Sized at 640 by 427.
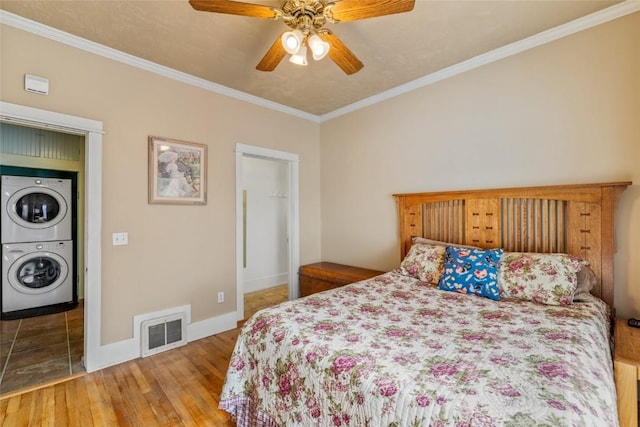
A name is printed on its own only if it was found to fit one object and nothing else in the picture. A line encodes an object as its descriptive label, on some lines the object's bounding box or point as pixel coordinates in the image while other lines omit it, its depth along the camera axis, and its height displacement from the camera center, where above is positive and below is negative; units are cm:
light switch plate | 246 -21
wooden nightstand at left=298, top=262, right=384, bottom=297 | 321 -73
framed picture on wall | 267 +42
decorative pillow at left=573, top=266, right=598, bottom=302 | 188 -48
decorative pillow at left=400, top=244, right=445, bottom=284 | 242 -44
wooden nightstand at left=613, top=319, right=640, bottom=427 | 125 -77
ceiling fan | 152 +113
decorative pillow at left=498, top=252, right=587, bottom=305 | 183 -44
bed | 95 -60
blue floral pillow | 204 -45
